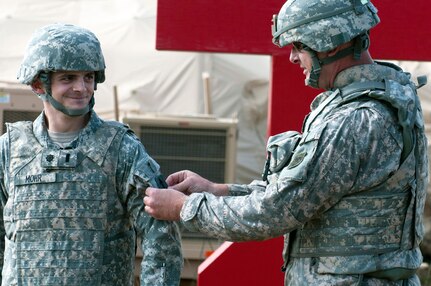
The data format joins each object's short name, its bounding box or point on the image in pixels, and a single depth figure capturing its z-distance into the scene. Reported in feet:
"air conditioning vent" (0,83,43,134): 45.62
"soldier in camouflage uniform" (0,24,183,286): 23.54
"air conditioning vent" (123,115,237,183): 49.58
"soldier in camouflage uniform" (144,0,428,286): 21.03
